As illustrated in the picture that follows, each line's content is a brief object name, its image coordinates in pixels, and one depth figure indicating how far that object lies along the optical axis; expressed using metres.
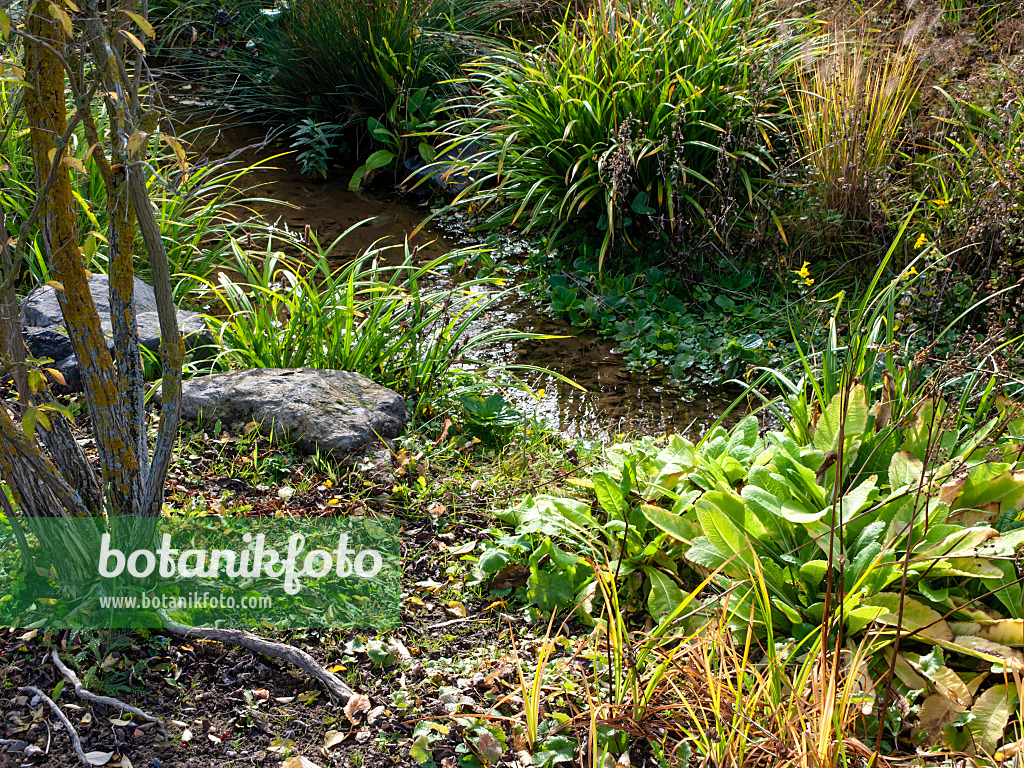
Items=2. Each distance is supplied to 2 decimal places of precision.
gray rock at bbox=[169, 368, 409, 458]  2.99
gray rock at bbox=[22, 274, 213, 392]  3.28
